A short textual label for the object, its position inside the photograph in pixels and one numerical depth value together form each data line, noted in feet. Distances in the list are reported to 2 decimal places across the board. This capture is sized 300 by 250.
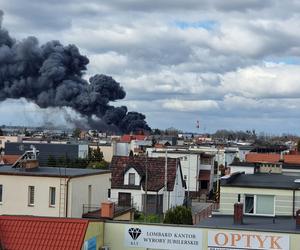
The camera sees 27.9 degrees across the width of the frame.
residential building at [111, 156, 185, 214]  158.51
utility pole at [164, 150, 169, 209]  158.51
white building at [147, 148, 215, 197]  227.20
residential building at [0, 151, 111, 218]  96.78
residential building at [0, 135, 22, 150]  388.66
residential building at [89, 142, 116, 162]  346.74
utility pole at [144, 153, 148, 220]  147.54
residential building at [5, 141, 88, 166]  307.78
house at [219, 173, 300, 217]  86.58
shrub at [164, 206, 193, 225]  120.26
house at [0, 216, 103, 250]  56.90
